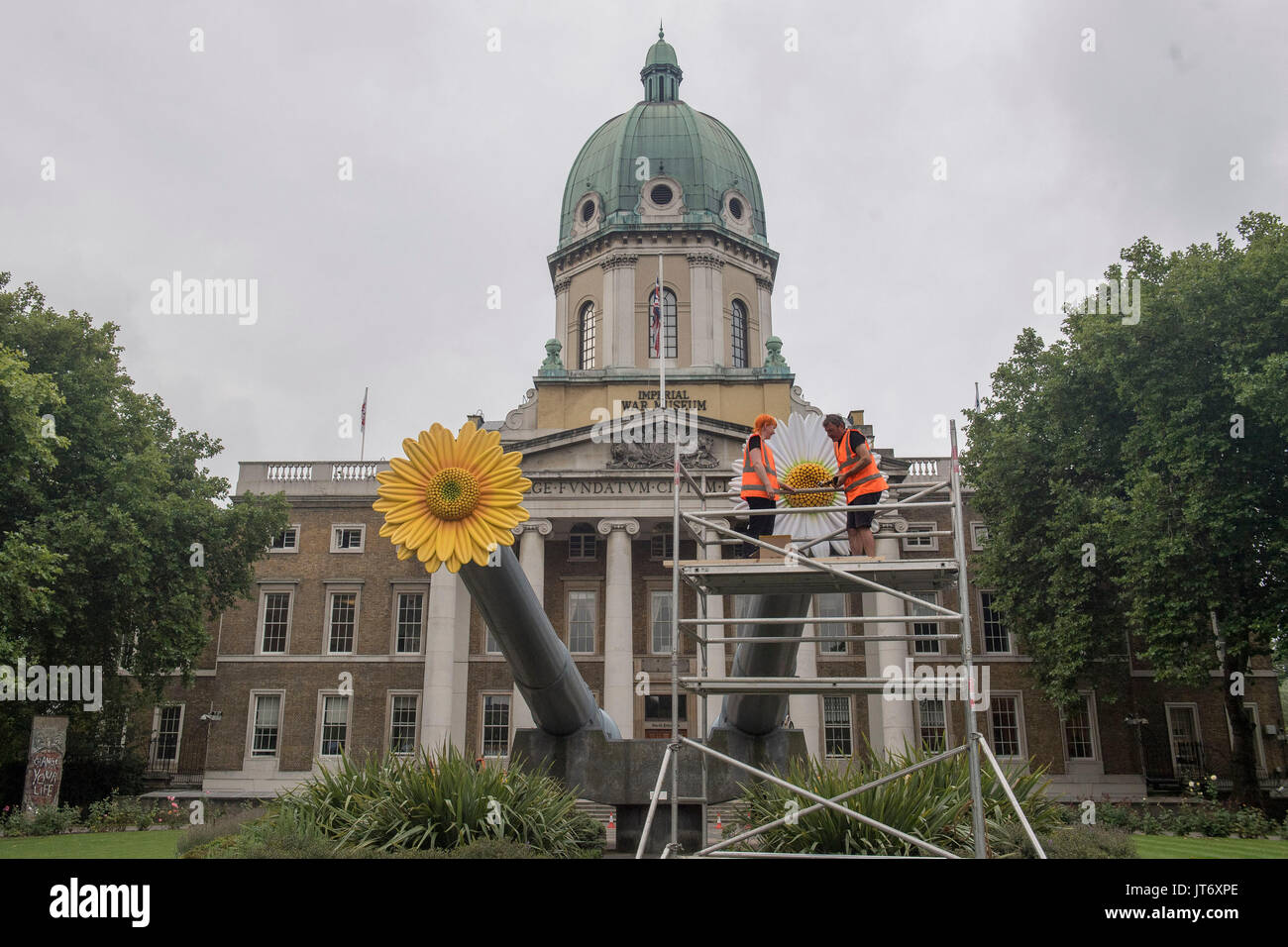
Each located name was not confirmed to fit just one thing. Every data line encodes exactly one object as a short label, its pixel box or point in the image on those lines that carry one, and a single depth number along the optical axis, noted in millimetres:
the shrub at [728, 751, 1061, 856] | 8914
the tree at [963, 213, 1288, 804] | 23734
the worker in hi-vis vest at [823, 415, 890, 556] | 9258
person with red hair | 9609
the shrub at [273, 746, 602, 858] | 9500
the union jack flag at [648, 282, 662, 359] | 41288
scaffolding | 7766
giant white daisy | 9609
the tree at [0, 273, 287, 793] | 21812
